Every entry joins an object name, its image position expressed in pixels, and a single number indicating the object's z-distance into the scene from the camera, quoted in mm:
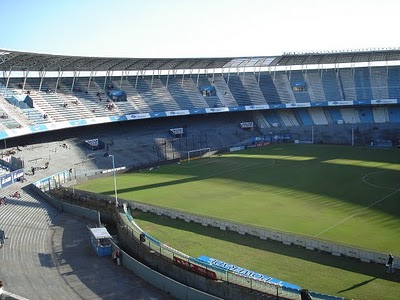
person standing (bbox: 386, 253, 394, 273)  20609
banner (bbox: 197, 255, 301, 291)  19519
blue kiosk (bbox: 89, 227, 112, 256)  26734
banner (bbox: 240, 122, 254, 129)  76438
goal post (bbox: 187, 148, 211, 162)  61944
